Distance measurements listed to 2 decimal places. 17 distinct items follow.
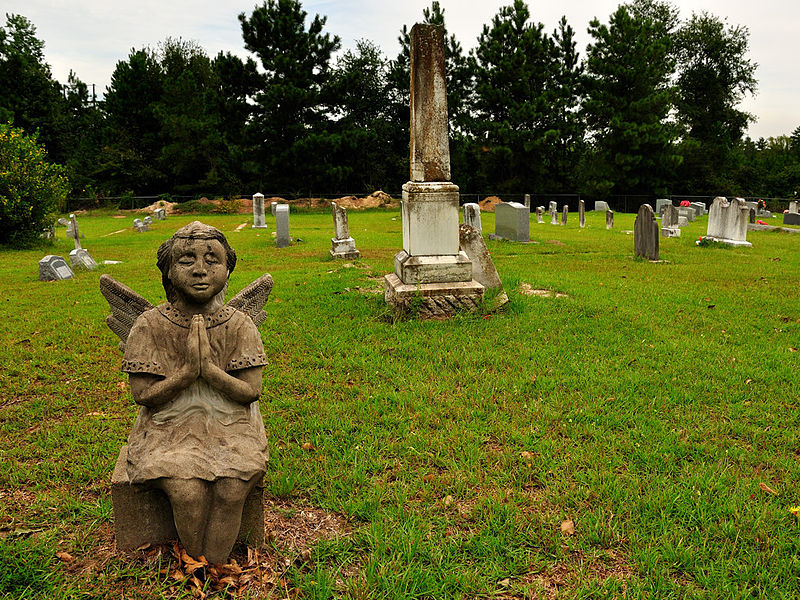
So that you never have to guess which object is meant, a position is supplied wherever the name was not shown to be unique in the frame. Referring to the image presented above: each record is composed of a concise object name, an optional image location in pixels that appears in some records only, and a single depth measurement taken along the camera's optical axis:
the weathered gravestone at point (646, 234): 11.50
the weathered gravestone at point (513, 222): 15.70
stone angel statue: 2.33
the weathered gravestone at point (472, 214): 14.03
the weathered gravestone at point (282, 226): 15.80
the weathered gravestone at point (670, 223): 17.25
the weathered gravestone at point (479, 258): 7.82
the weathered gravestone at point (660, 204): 32.28
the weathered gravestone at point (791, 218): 22.75
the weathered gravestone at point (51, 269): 10.30
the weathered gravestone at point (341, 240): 13.24
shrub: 15.01
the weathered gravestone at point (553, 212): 24.48
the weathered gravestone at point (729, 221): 13.94
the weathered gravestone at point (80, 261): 11.80
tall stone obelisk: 6.83
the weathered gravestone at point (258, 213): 23.00
